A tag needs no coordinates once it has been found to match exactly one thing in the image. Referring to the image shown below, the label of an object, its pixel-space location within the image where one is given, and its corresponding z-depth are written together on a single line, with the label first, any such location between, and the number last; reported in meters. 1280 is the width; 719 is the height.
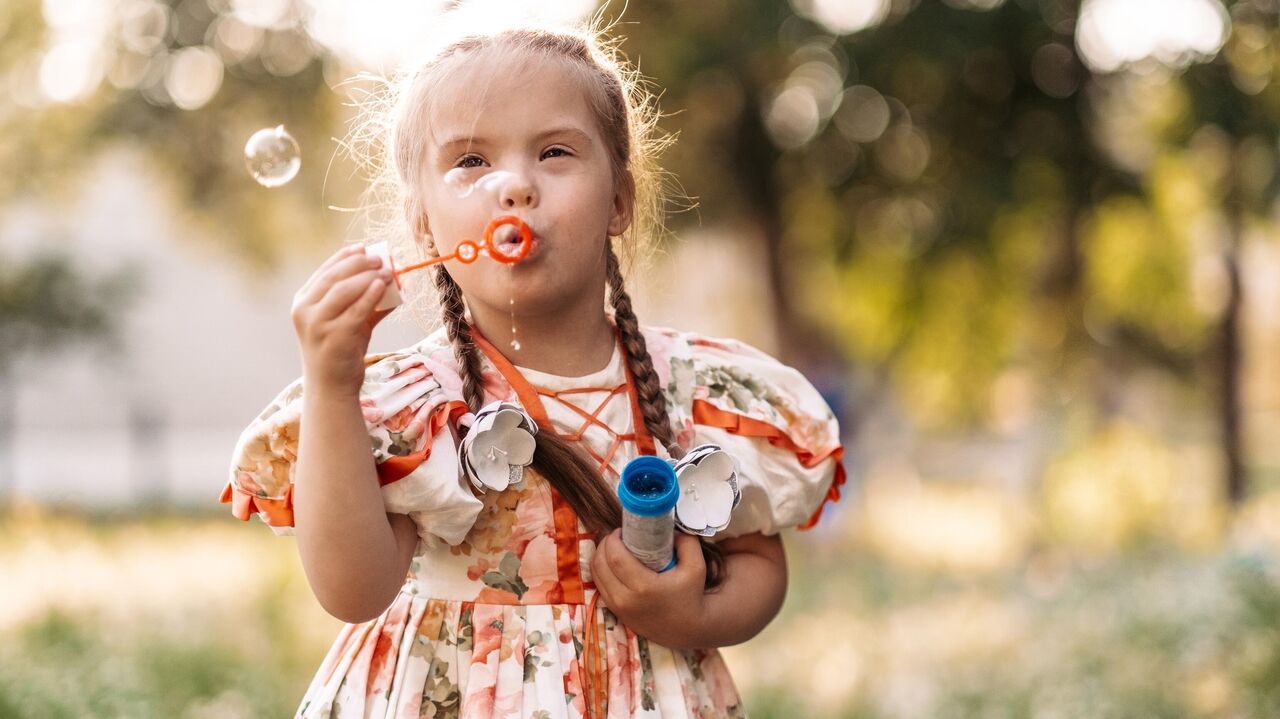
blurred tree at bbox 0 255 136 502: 11.45
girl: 1.57
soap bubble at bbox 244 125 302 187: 2.01
